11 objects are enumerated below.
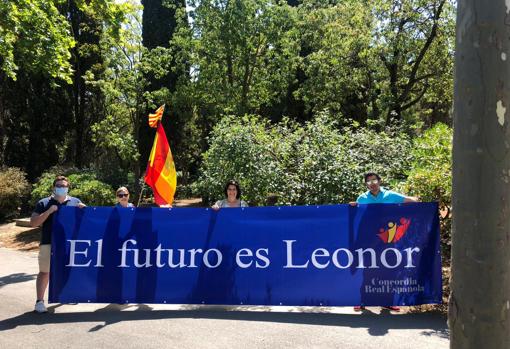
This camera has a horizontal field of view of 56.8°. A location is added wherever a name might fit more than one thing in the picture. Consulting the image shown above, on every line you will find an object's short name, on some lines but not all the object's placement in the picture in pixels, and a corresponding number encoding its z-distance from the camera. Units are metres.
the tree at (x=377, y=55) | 16.14
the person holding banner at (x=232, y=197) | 6.65
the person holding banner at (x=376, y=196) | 6.25
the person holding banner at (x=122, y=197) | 6.92
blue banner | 5.85
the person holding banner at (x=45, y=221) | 6.07
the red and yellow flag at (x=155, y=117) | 7.86
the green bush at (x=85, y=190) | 14.88
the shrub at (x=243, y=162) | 10.04
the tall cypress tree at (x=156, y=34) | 21.61
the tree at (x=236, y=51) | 19.42
